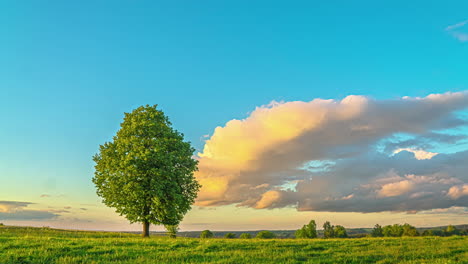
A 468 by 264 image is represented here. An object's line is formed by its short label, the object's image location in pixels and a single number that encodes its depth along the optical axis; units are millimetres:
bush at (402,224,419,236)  92031
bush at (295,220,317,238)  112250
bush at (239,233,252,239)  105838
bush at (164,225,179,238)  41362
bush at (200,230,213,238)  107438
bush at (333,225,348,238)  112338
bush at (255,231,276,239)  108400
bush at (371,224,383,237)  122625
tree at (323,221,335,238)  127731
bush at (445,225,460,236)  96625
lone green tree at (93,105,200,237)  37844
